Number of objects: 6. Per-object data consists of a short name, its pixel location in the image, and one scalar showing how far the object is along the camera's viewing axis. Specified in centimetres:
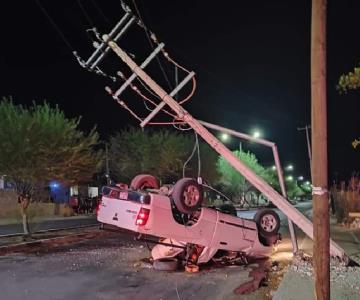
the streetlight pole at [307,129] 3642
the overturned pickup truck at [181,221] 1119
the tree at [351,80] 567
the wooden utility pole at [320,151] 519
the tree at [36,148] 2175
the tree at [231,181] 6985
